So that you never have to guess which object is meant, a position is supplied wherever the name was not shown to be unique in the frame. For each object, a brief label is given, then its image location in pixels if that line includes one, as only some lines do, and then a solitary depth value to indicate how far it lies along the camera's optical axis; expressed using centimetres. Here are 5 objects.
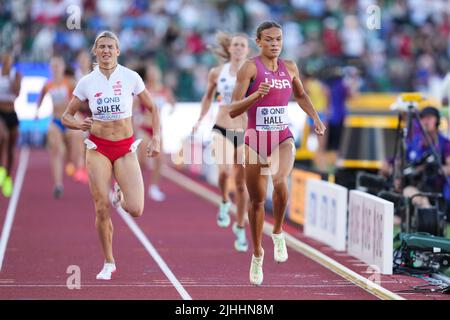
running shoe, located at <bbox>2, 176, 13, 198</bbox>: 1988
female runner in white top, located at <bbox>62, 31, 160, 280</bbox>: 1081
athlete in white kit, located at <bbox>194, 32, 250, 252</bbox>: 1358
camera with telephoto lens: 1291
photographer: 1433
